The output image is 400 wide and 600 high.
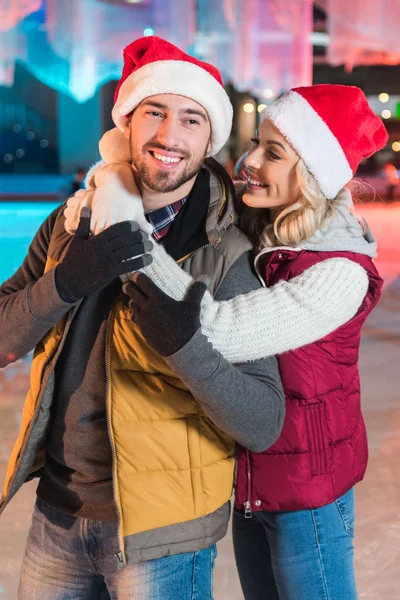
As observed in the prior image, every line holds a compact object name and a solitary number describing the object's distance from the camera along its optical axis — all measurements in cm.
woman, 136
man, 129
